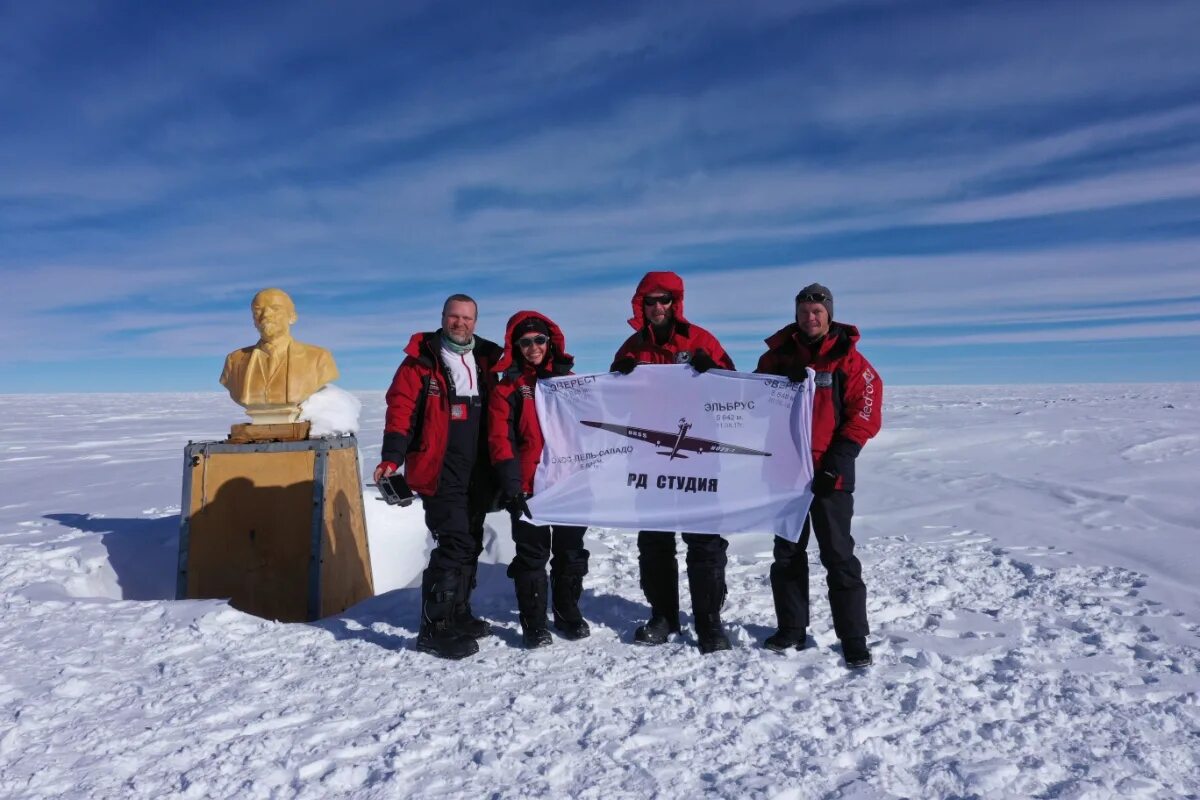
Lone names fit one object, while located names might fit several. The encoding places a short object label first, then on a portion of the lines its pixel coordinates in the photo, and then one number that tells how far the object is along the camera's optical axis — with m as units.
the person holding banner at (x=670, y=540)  4.22
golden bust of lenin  5.66
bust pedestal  5.48
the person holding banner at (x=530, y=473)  4.29
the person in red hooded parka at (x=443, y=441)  4.16
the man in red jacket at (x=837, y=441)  3.89
